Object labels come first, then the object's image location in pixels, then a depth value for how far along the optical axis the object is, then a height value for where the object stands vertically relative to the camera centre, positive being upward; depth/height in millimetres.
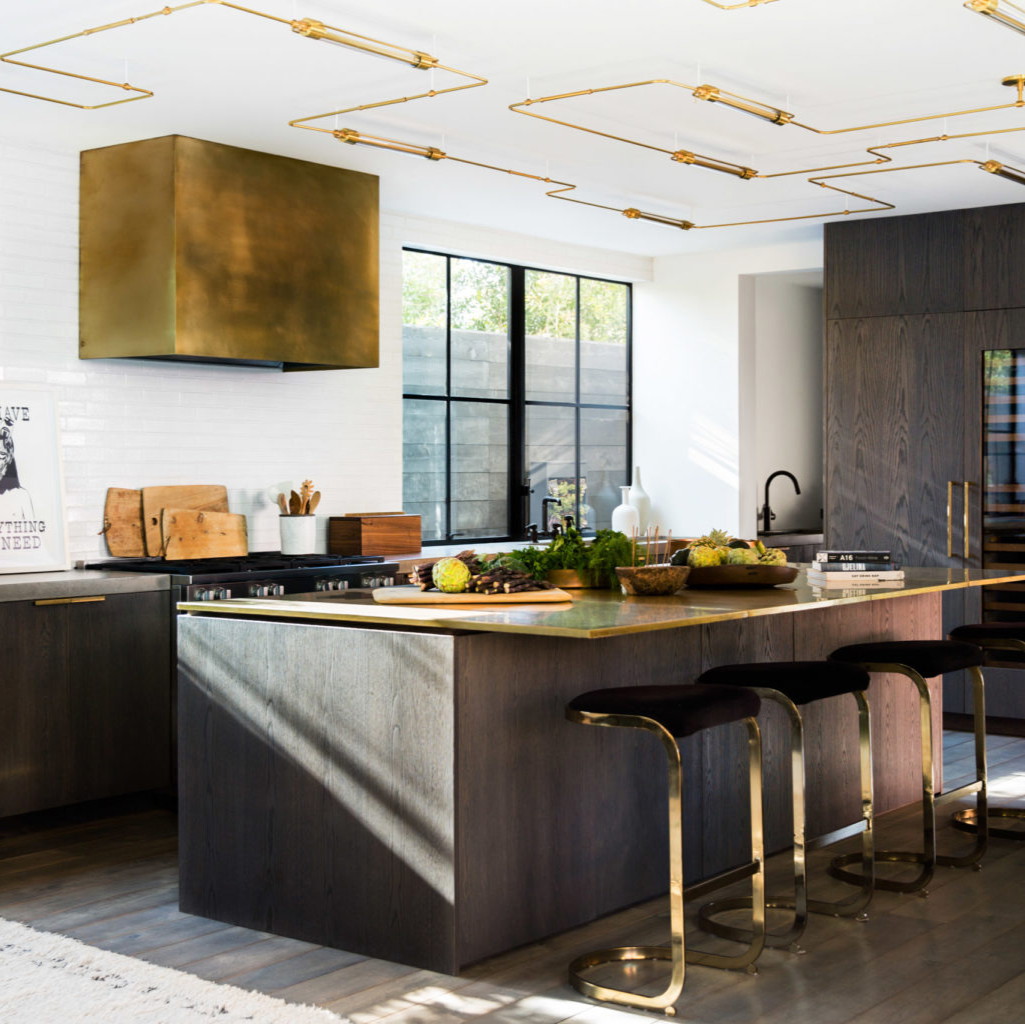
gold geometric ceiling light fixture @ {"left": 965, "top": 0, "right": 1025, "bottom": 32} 3701 +1247
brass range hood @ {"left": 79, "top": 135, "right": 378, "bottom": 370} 5715 +943
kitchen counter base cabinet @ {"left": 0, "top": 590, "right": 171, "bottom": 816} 5078 -838
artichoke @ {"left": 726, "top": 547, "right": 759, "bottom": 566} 4676 -274
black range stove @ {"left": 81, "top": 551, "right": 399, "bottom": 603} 5547 -407
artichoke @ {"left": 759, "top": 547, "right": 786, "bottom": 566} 4677 -279
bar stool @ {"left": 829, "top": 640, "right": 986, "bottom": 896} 4344 -627
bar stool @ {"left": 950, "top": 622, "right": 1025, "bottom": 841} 5039 -617
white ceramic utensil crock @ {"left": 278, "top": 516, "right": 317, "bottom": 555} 6594 -275
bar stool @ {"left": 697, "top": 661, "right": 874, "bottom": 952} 3785 -752
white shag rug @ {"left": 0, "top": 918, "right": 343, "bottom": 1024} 3250 -1258
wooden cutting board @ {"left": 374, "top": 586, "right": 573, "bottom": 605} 3896 -345
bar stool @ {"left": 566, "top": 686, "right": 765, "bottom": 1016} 3312 -664
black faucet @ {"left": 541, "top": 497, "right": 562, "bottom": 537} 8562 -271
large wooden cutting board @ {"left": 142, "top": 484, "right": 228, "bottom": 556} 6141 -111
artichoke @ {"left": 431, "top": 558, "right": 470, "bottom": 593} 4078 -294
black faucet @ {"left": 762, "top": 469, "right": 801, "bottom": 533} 9292 -255
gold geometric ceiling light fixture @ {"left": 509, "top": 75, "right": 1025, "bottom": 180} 4594 +1265
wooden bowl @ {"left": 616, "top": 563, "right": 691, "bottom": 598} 4289 -320
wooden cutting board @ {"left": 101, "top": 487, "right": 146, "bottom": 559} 6043 -198
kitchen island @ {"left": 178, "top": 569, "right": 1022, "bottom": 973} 3551 -802
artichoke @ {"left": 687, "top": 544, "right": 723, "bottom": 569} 4719 -279
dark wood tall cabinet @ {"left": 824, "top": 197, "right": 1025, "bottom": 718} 7418 +452
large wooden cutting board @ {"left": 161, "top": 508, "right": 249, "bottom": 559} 6109 -257
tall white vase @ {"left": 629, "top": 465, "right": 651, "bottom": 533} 9109 -172
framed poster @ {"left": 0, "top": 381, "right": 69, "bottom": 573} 5711 -31
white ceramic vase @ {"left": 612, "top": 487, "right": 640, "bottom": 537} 8875 -270
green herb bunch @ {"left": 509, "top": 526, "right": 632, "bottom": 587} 4586 -270
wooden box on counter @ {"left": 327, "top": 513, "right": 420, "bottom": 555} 6906 -290
